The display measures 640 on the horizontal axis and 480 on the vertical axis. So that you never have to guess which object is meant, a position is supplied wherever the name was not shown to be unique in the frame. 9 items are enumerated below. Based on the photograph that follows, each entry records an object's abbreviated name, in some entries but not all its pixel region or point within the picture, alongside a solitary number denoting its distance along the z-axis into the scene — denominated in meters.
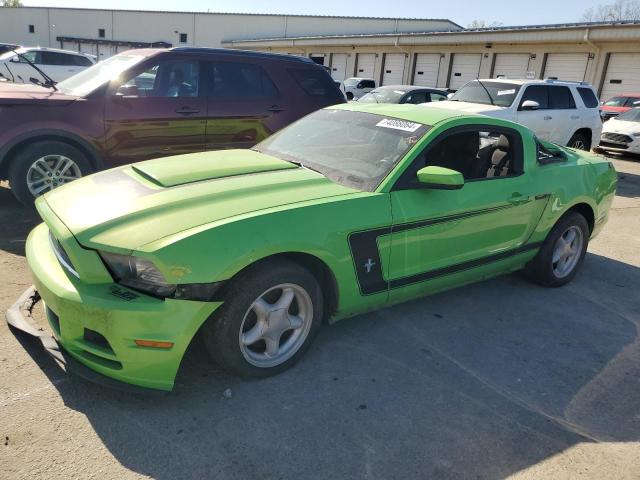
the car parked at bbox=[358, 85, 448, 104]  12.91
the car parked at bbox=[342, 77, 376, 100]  25.90
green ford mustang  2.60
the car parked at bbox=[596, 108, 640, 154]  13.45
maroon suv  5.48
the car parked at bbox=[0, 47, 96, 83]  16.21
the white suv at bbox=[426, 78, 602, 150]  10.34
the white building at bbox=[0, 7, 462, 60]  53.50
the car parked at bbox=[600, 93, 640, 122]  18.23
